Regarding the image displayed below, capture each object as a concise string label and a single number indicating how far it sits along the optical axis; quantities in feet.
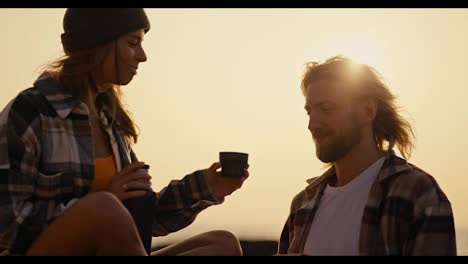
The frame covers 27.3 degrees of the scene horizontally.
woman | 15.89
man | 18.95
